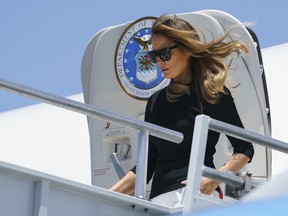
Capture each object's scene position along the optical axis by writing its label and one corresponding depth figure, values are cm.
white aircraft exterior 1106
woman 1268
